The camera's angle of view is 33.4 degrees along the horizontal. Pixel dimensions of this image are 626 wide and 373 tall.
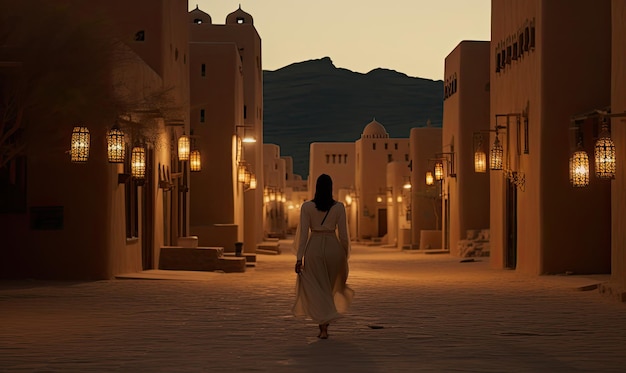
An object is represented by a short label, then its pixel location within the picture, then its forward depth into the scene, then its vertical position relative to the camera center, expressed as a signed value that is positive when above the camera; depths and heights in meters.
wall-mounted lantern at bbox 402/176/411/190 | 49.25 +1.12
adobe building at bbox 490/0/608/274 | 20.91 +1.52
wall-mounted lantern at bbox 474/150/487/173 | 25.69 +1.09
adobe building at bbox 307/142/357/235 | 79.31 +3.31
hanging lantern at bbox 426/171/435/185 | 39.40 +1.03
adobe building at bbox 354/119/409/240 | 64.81 +1.60
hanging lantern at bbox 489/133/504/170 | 23.58 +1.11
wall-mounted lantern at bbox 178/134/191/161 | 26.25 +1.45
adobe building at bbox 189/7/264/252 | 40.91 +4.90
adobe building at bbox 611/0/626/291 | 15.90 +1.00
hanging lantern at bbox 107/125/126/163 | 17.83 +1.06
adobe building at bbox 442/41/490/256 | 36.66 +2.59
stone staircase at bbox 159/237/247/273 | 23.91 -1.26
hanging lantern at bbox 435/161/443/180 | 37.74 +1.23
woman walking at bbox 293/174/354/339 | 11.05 -0.52
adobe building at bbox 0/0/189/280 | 18.78 +0.24
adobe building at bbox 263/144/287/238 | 64.31 +0.87
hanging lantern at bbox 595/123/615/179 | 15.54 +0.75
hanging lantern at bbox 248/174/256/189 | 37.96 +0.87
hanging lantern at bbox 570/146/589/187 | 17.28 +0.59
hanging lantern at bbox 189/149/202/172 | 28.62 +1.22
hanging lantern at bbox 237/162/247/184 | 35.45 +1.11
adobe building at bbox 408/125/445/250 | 46.81 +0.82
